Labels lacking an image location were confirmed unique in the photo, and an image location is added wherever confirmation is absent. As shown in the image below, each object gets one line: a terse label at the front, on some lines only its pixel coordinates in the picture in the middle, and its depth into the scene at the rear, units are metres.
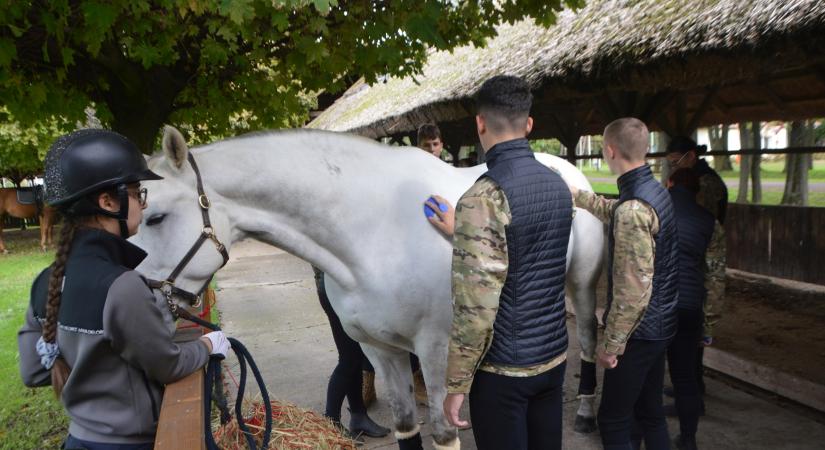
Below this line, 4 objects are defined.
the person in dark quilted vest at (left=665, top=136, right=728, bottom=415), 3.20
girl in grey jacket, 1.43
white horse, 2.01
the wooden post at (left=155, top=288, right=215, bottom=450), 1.34
